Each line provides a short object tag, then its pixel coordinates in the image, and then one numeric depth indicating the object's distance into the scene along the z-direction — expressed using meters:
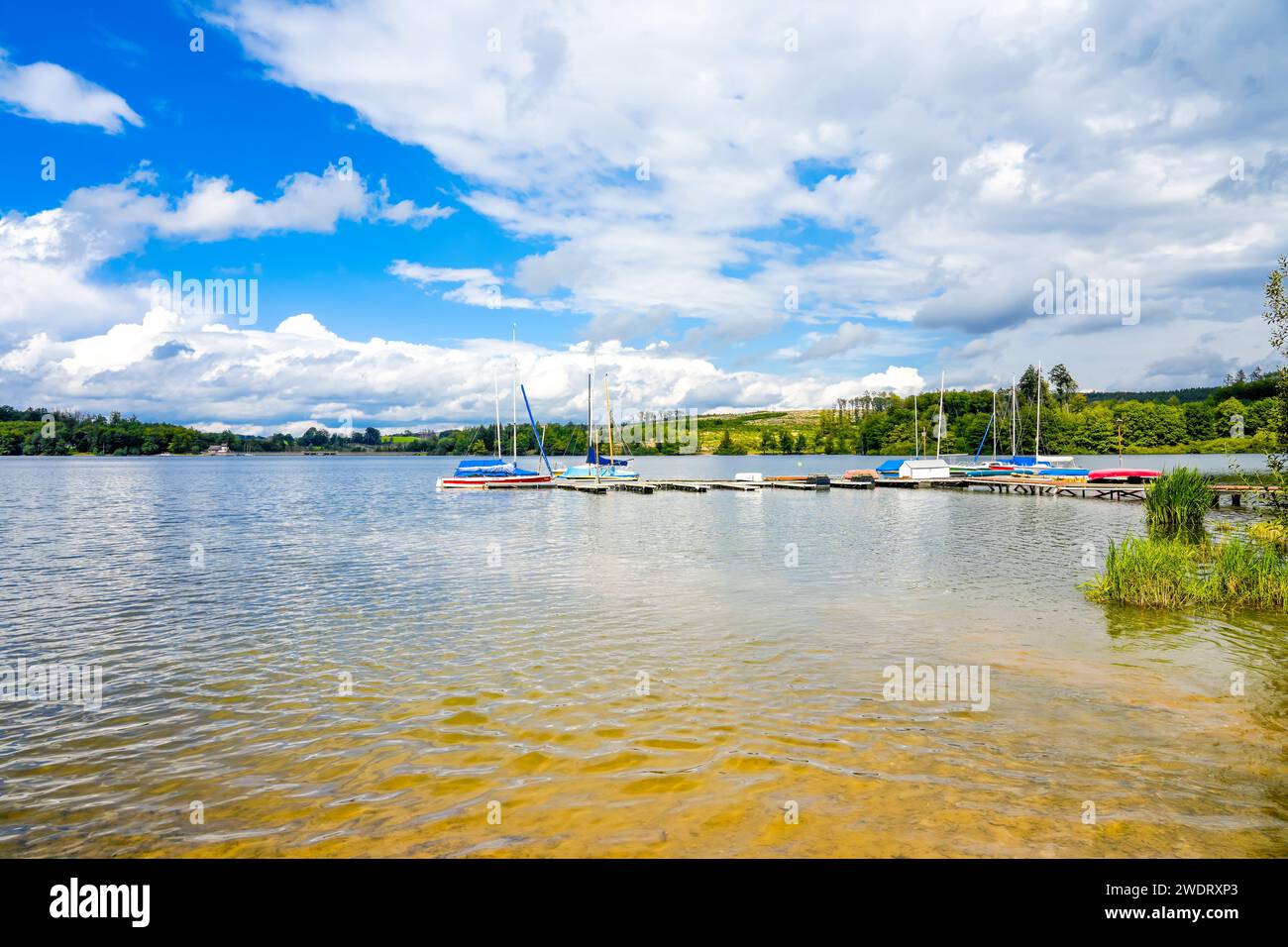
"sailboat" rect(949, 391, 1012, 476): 84.75
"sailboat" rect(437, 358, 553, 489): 75.44
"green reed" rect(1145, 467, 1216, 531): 28.97
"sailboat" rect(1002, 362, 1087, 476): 77.75
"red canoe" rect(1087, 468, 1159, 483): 60.10
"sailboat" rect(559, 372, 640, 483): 77.12
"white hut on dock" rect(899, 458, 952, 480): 79.47
